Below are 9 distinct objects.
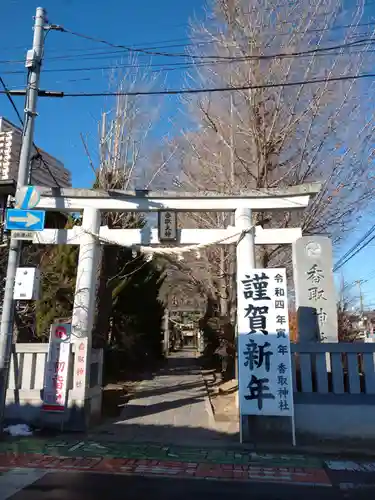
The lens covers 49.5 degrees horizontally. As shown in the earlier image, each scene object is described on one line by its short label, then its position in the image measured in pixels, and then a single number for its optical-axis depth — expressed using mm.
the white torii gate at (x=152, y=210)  9367
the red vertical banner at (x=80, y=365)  8635
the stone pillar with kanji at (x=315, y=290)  9305
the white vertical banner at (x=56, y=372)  8562
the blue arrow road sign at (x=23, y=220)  8406
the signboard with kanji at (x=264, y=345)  7922
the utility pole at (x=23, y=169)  8117
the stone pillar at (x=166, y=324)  33550
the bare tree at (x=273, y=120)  12445
